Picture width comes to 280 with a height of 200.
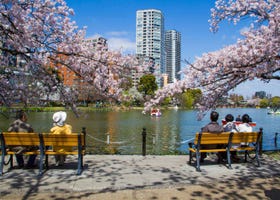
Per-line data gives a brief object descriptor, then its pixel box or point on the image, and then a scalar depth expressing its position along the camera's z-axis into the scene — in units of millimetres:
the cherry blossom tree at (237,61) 8156
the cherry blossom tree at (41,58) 7004
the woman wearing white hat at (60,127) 7281
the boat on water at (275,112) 76700
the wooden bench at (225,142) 7270
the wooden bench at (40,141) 6574
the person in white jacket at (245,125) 8578
